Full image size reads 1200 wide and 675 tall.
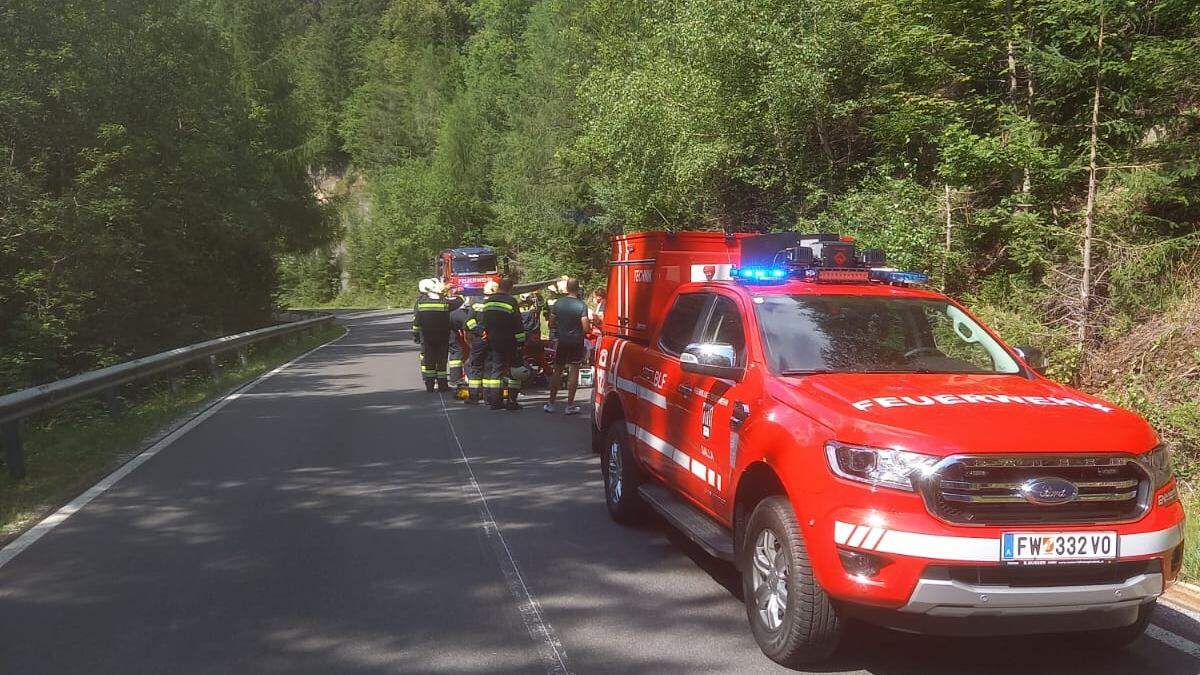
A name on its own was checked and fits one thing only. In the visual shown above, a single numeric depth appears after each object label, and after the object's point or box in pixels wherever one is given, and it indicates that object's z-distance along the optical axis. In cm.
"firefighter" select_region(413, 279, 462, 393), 1488
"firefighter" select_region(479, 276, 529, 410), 1286
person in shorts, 1302
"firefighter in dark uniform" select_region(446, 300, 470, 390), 1408
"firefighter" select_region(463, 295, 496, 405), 1309
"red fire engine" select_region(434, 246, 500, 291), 3447
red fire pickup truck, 375
